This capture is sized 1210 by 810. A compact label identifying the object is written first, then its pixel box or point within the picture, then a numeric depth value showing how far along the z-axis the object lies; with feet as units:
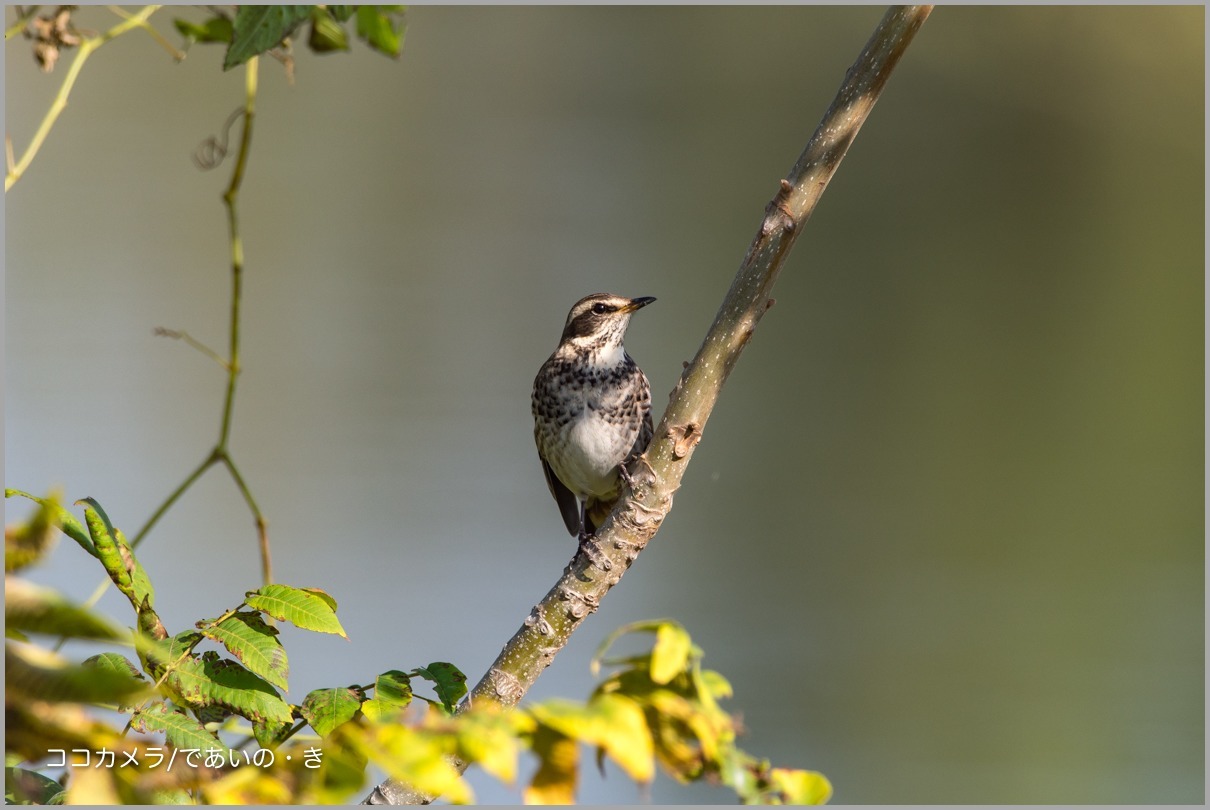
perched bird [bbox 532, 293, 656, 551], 48.05
